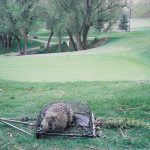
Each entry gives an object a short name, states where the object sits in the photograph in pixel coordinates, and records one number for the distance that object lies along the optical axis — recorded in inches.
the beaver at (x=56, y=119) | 190.9
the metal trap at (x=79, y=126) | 191.3
